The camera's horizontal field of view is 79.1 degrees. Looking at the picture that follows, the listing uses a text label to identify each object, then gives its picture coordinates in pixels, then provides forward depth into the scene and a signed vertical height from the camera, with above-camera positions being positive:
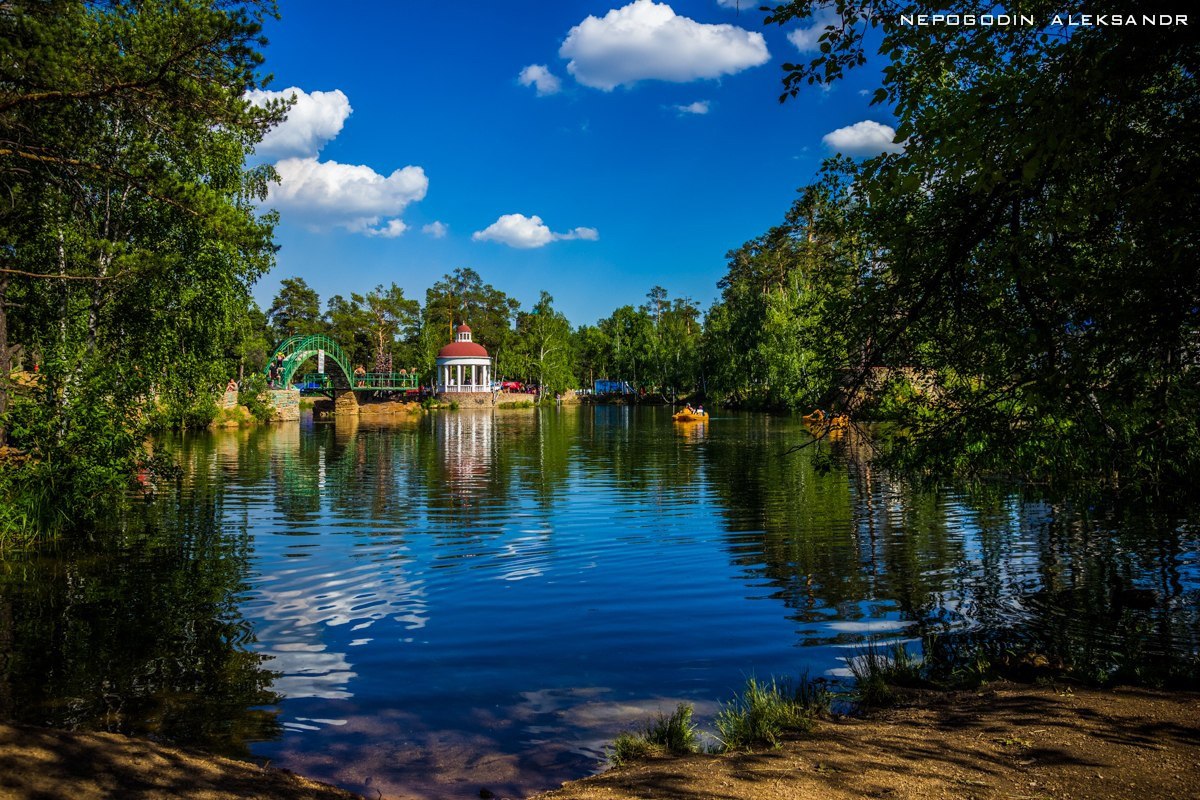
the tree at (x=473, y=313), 119.62 +16.23
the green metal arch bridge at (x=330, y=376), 70.06 +3.79
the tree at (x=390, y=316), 104.62 +13.12
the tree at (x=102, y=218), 10.20 +3.93
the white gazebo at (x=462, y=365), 91.75 +5.20
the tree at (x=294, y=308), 99.06 +13.97
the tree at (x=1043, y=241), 5.08 +1.38
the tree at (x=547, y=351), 109.25 +8.42
